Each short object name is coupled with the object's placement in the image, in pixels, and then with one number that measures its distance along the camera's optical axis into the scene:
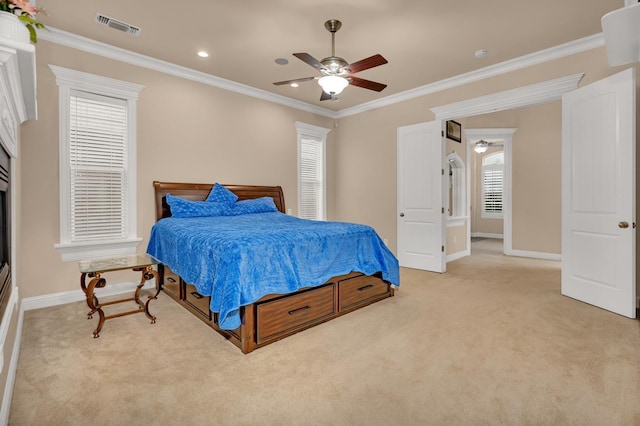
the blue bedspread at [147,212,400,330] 2.32
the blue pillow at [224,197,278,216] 4.44
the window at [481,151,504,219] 9.05
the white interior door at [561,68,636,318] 2.99
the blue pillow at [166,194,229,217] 3.98
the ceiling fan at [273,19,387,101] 2.76
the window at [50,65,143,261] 3.47
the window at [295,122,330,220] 5.88
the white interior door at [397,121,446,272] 4.82
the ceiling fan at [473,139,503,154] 7.66
